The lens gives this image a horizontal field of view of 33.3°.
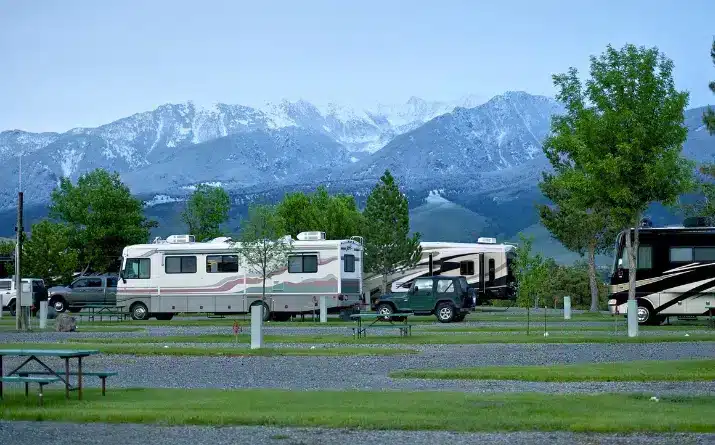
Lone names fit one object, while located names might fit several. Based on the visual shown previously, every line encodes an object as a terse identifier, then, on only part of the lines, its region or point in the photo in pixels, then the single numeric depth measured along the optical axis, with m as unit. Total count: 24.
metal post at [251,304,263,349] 28.45
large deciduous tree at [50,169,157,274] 80.88
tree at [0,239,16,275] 70.93
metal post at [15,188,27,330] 39.47
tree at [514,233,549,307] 46.91
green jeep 43.94
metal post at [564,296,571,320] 47.28
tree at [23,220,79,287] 72.75
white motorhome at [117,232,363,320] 46.12
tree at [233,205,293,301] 45.06
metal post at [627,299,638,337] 33.00
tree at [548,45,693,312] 37.97
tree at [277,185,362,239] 73.50
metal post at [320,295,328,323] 44.31
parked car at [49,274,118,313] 56.59
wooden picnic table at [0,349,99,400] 16.86
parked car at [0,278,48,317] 56.12
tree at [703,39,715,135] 51.88
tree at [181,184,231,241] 95.50
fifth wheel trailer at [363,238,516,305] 57.00
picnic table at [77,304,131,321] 46.78
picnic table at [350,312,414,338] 33.59
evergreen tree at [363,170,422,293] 60.22
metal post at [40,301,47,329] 42.03
